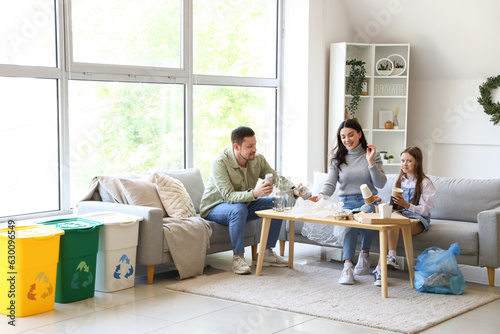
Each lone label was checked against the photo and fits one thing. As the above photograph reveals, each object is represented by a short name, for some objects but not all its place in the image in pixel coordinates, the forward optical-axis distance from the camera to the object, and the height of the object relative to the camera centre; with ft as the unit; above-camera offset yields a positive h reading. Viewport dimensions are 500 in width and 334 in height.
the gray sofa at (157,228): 13.91 -2.58
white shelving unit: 22.74 +0.79
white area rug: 11.52 -3.56
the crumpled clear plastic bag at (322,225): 14.11 -2.47
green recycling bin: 12.40 -2.84
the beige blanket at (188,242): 14.29 -2.85
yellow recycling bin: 11.48 -2.81
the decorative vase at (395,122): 23.75 -0.19
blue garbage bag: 13.16 -3.22
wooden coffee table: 12.73 -2.38
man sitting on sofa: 14.92 -1.79
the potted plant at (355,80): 22.66 +1.27
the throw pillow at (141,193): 15.03 -1.85
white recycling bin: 13.25 -2.85
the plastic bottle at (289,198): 14.90 -1.90
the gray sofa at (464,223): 13.80 -2.40
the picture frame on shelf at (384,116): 23.77 +0.03
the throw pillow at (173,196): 15.33 -1.96
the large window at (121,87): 15.78 +0.74
